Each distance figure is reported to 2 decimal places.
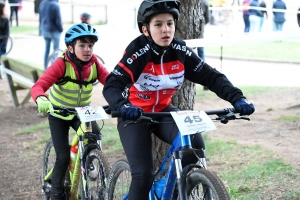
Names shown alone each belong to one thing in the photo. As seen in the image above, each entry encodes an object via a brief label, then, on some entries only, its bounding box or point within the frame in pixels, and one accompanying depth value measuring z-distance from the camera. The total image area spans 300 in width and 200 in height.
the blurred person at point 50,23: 14.31
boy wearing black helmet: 3.89
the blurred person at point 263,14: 22.42
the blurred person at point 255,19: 22.31
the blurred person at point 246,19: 22.53
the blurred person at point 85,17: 14.06
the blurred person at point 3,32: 16.22
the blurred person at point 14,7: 27.72
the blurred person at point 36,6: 26.44
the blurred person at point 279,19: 21.08
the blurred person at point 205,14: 12.10
